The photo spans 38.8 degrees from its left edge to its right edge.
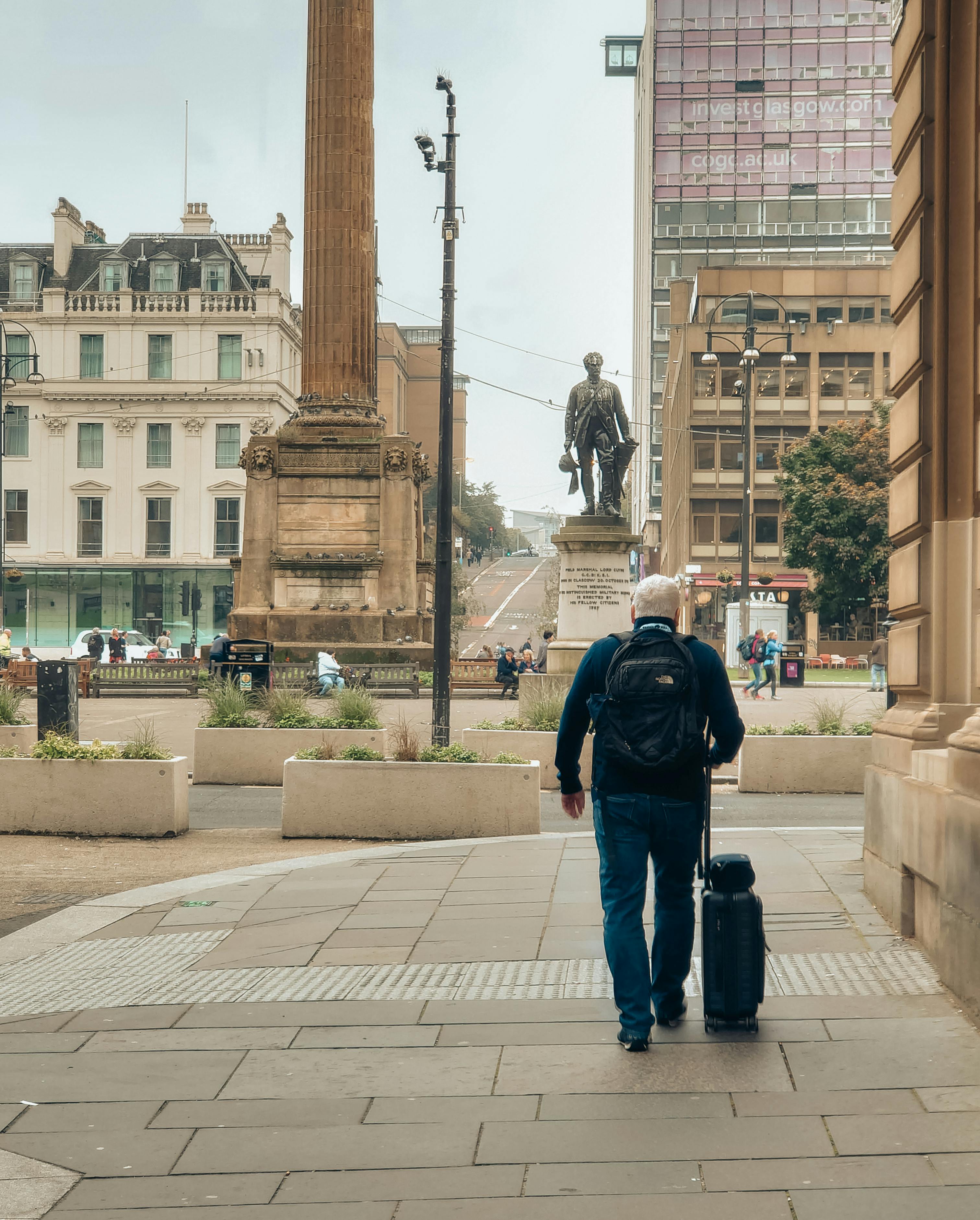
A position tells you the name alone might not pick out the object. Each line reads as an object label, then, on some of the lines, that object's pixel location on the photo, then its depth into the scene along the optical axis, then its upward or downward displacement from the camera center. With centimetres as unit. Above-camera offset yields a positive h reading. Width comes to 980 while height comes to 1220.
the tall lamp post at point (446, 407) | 1842 +329
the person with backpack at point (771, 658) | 3409 -16
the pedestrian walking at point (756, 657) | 3375 -14
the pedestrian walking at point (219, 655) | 2597 -13
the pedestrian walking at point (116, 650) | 4194 -5
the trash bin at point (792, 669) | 3862 -49
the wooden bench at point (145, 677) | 3212 -69
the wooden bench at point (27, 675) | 3209 -65
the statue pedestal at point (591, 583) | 2166 +106
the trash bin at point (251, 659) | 2608 -20
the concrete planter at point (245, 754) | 1574 -119
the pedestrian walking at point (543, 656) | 3109 -17
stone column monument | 3225 +389
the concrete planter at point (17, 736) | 1508 -96
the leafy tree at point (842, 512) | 5803 +588
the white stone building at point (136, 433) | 6694 +1056
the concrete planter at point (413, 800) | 1182 -128
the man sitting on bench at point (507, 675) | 3319 -60
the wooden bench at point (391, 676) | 3017 -59
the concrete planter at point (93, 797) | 1230 -132
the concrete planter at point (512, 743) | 1511 -101
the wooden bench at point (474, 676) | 3406 -68
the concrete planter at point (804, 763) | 1491 -121
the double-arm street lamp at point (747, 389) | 3578 +712
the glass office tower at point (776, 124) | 10469 +3993
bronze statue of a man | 2253 +352
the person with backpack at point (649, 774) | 534 -49
